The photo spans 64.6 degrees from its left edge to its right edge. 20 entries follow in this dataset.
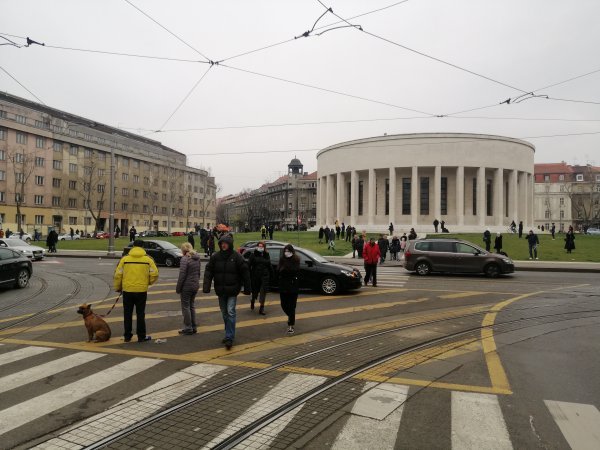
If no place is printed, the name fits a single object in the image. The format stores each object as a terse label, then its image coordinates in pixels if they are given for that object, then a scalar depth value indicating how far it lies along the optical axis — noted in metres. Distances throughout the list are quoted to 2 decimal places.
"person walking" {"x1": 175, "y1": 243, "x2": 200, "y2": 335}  8.71
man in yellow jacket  8.10
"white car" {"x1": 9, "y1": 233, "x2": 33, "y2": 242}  54.24
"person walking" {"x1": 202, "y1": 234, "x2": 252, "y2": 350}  7.67
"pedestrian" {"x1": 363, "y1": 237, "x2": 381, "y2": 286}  16.31
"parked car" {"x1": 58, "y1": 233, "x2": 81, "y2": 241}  59.52
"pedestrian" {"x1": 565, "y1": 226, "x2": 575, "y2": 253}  32.44
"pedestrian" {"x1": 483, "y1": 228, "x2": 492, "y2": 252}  31.12
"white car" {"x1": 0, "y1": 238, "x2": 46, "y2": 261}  27.95
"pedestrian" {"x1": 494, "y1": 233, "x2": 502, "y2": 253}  28.20
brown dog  7.95
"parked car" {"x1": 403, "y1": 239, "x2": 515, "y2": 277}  20.00
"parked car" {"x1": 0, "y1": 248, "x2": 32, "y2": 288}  14.38
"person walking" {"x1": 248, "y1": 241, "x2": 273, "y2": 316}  11.32
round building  60.72
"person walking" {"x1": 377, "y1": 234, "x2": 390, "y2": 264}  27.31
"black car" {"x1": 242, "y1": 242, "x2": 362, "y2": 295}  14.13
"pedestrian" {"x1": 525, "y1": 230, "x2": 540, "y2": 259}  29.16
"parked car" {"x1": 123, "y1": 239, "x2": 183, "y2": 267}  25.13
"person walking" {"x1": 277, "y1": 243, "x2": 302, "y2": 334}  8.88
